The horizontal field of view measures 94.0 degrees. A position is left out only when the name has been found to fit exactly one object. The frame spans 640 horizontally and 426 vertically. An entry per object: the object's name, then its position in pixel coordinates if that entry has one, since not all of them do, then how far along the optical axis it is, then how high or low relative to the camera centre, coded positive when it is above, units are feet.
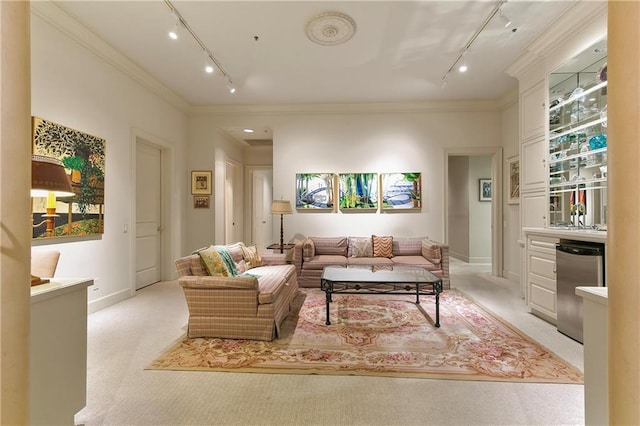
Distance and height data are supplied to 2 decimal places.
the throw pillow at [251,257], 12.40 -1.83
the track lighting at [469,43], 9.39 +6.54
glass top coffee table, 9.93 -2.27
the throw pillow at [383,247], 16.34 -1.85
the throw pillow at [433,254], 14.80 -2.03
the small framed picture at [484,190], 22.54 +1.72
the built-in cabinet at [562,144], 9.49 +2.49
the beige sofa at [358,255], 14.85 -2.26
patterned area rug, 7.11 -3.73
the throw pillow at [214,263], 9.16 -1.49
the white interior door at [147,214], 14.90 +0.06
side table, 15.75 -1.98
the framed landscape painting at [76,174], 9.18 +1.51
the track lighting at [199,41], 9.54 +6.55
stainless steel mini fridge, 8.33 -1.85
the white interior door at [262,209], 25.20 +0.45
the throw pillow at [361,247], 16.46 -1.86
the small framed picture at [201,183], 18.30 +1.95
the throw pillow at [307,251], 15.58 -1.94
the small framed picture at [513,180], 16.11 +1.78
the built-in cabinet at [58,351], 4.19 -2.08
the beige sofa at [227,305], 8.64 -2.68
